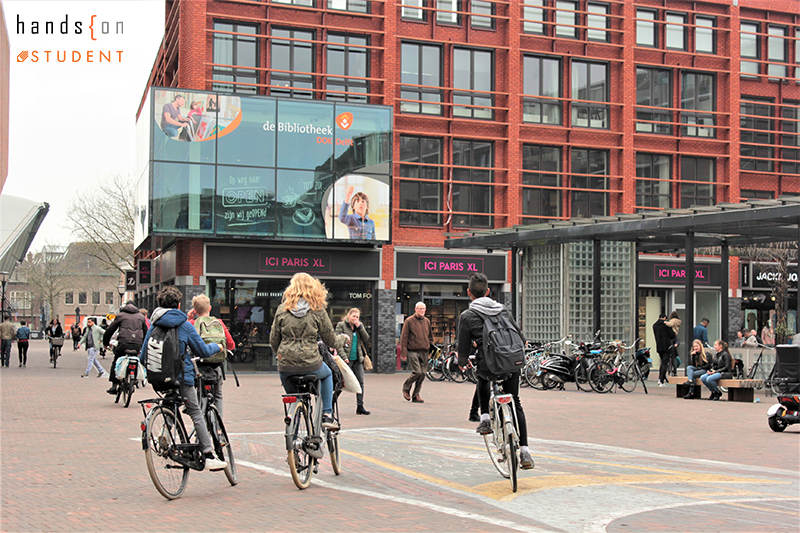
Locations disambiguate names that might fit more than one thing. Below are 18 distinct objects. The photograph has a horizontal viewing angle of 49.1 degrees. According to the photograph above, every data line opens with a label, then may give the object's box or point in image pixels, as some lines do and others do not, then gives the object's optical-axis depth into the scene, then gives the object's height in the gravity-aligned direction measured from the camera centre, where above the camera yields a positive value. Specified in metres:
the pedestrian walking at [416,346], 16.95 -1.00
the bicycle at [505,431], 7.27 -1.15
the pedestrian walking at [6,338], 31.62 -1.70
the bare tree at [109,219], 50.56 +4.26
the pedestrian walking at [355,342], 14.73 -0.82
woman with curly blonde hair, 7.56 -0.35
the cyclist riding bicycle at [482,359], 7.56 -0.55
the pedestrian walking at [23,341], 31.42 -1.80
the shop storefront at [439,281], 29.58 +0.47
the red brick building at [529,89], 28.89 +7.26
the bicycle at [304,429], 7.33 -1.16
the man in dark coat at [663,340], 23.27 -1.16
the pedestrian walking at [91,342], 25.09 -1.48
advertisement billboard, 26.16 +3.89
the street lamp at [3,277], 51.11 +0.87
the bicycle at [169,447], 6.90 -1.25
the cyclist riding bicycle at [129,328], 15.81 -0.66
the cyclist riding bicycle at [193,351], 7.22 -0.49
